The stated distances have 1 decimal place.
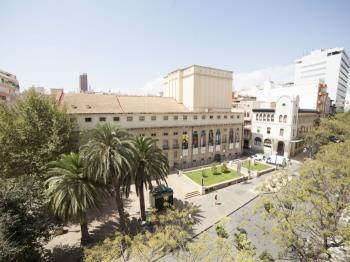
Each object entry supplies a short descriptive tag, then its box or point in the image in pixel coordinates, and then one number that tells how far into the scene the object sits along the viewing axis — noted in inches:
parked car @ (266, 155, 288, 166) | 1575.8
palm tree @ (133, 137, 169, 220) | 751.1
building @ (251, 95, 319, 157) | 1756.9
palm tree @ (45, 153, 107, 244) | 595.5
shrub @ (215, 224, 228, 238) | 712.4
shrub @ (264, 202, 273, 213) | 694.8
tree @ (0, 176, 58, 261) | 422.6
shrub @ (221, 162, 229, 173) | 1393.9
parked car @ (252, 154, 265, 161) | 1727.4
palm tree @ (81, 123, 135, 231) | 604.1
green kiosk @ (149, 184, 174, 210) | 903.4
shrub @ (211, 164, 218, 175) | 1363.2
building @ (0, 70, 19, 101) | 1705.2
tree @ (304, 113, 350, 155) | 1656.0
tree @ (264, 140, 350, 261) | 490.6
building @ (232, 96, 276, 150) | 2097.7
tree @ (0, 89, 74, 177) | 764.6
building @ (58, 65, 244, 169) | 1262.3
